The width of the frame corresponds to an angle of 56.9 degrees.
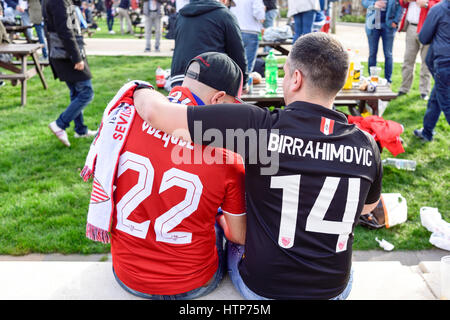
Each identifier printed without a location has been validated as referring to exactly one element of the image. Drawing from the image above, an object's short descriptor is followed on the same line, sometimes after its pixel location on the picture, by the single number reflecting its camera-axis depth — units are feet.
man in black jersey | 5.75
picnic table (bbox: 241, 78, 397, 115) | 16.49
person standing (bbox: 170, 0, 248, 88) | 13.24
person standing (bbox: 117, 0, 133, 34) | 51.75
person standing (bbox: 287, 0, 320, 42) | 24.94
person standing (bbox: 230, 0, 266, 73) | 22.15
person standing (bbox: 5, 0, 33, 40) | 38.81
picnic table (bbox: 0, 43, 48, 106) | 23.40
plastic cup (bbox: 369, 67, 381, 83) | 18.11
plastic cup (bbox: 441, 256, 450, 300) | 7.69
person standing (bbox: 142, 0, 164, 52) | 38.04
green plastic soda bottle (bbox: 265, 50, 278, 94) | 17.08
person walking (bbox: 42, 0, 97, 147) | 15.99
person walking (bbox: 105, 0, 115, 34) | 56.65
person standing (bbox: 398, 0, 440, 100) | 22.71
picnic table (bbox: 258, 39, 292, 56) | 29.17
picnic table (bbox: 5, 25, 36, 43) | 35.73
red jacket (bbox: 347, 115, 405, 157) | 14.69
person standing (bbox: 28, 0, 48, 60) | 32.72
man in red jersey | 6.22
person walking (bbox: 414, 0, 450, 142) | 15.47
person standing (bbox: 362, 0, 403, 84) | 23.15
